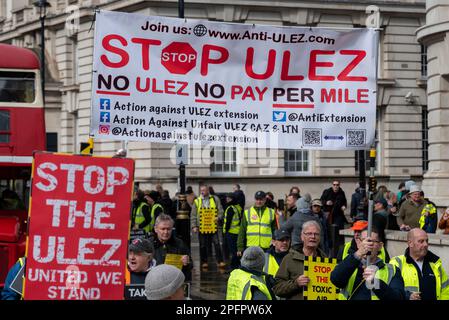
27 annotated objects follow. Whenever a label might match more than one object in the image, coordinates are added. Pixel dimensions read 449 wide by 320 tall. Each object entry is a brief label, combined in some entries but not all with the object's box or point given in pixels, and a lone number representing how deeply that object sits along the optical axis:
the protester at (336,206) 23.97
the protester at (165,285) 5.35
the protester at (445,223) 15.95
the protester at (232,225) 19.08
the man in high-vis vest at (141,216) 20.08
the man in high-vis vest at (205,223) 20.44
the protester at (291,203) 19.53
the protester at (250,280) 7.61
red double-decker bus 14.94
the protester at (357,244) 8.68
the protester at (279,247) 10.26
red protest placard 7.11
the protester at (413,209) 17.12
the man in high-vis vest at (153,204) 19.94
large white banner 8.78
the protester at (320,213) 16.83
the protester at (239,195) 23.95
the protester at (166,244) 10.23
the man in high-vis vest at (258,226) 16.23
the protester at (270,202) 21.74
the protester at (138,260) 8.05
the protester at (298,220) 14.13
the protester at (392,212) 21.16
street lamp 34.66
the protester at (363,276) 7.42
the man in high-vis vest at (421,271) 8.02
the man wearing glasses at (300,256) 8.85
